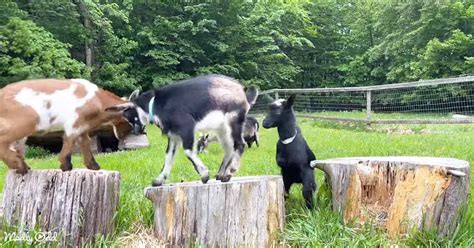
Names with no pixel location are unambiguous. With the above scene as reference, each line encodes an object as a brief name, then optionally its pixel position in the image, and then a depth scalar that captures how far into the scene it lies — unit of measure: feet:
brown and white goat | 10.78
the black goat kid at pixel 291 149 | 12.67
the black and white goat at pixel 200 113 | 10.51
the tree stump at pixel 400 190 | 11.17
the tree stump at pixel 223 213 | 11.26
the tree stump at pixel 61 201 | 11.27
